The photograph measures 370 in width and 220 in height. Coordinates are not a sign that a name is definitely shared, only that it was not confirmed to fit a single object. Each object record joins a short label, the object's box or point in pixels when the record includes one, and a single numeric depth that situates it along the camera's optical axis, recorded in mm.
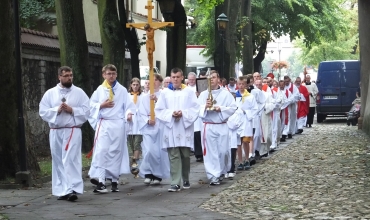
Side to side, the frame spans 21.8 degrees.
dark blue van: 38125
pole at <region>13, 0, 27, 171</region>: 15281
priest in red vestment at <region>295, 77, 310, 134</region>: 32031
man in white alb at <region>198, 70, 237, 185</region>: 15750
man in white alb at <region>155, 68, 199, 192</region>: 14992
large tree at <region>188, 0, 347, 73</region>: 48125
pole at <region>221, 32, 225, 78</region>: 29095
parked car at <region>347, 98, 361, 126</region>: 35250
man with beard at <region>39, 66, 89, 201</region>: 13461
